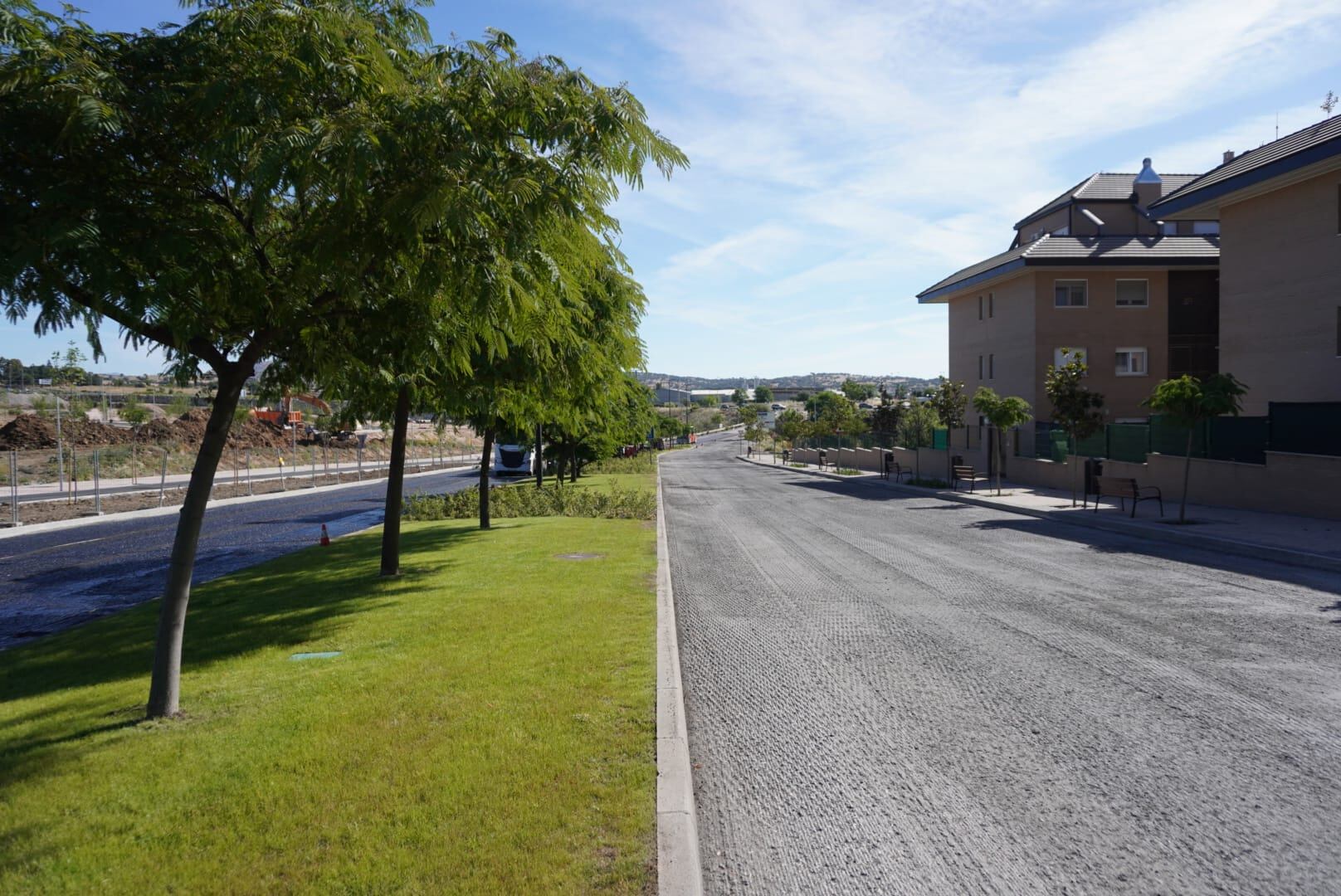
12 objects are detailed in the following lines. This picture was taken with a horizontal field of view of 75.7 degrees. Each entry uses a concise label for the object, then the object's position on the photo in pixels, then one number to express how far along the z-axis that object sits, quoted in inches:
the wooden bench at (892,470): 1582.2
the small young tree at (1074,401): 991.0
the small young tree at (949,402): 1440.7
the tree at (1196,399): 727.1
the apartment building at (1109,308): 1480.1
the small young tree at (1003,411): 1104.2
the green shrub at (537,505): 879.1
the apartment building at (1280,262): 876.0
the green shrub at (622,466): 1889.8
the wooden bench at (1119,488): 796.6
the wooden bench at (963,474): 1199.6
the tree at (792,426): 2564.0
